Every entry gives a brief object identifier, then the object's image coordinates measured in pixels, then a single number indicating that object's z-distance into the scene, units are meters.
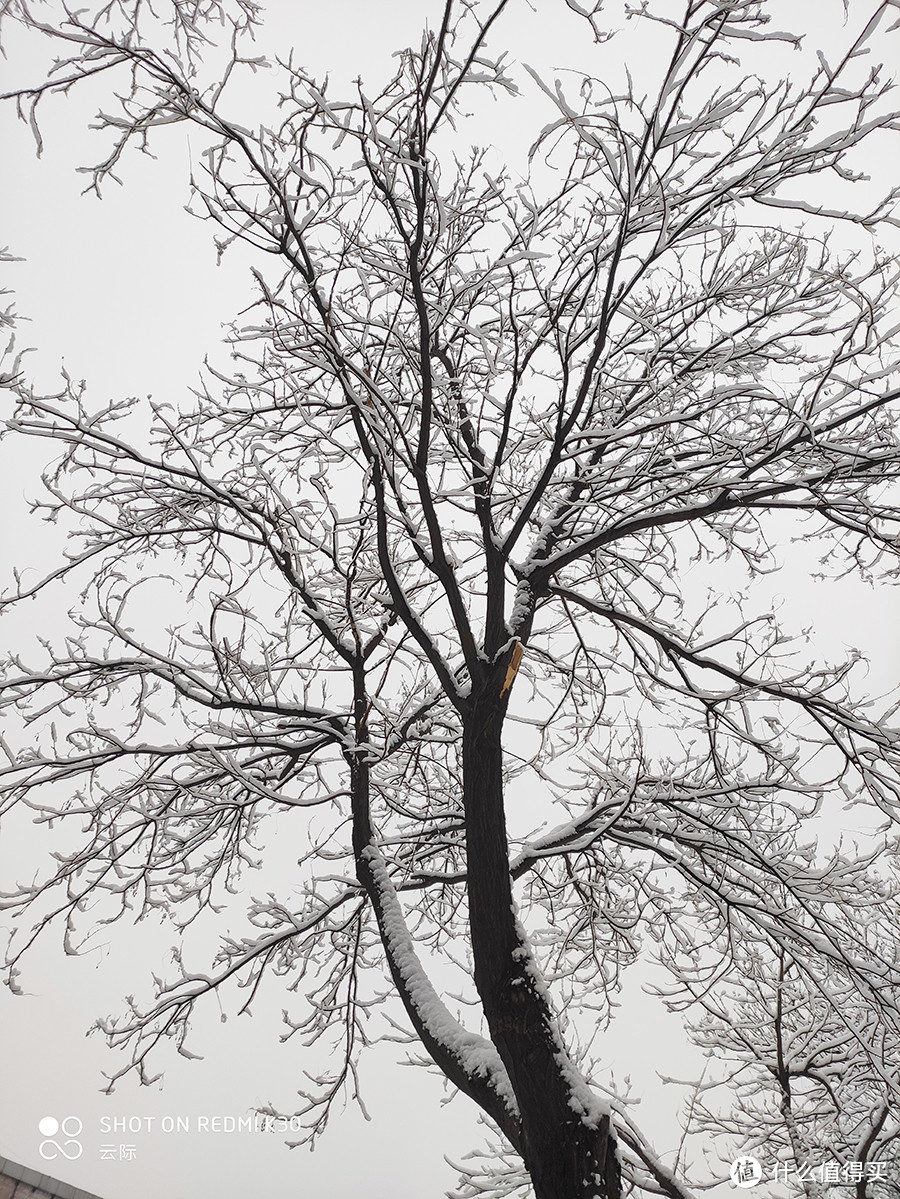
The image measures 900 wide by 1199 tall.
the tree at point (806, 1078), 5.70
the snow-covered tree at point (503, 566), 3.16
